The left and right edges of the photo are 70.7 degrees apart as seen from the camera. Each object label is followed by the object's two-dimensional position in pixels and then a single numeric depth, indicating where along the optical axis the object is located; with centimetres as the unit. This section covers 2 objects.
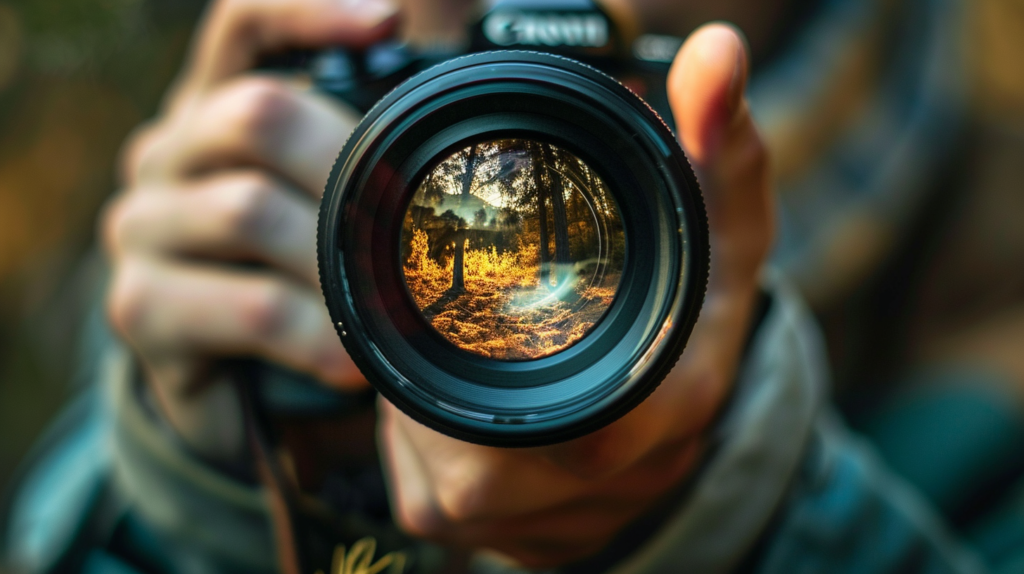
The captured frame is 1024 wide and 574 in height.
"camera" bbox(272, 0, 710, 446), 24
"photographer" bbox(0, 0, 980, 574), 32
